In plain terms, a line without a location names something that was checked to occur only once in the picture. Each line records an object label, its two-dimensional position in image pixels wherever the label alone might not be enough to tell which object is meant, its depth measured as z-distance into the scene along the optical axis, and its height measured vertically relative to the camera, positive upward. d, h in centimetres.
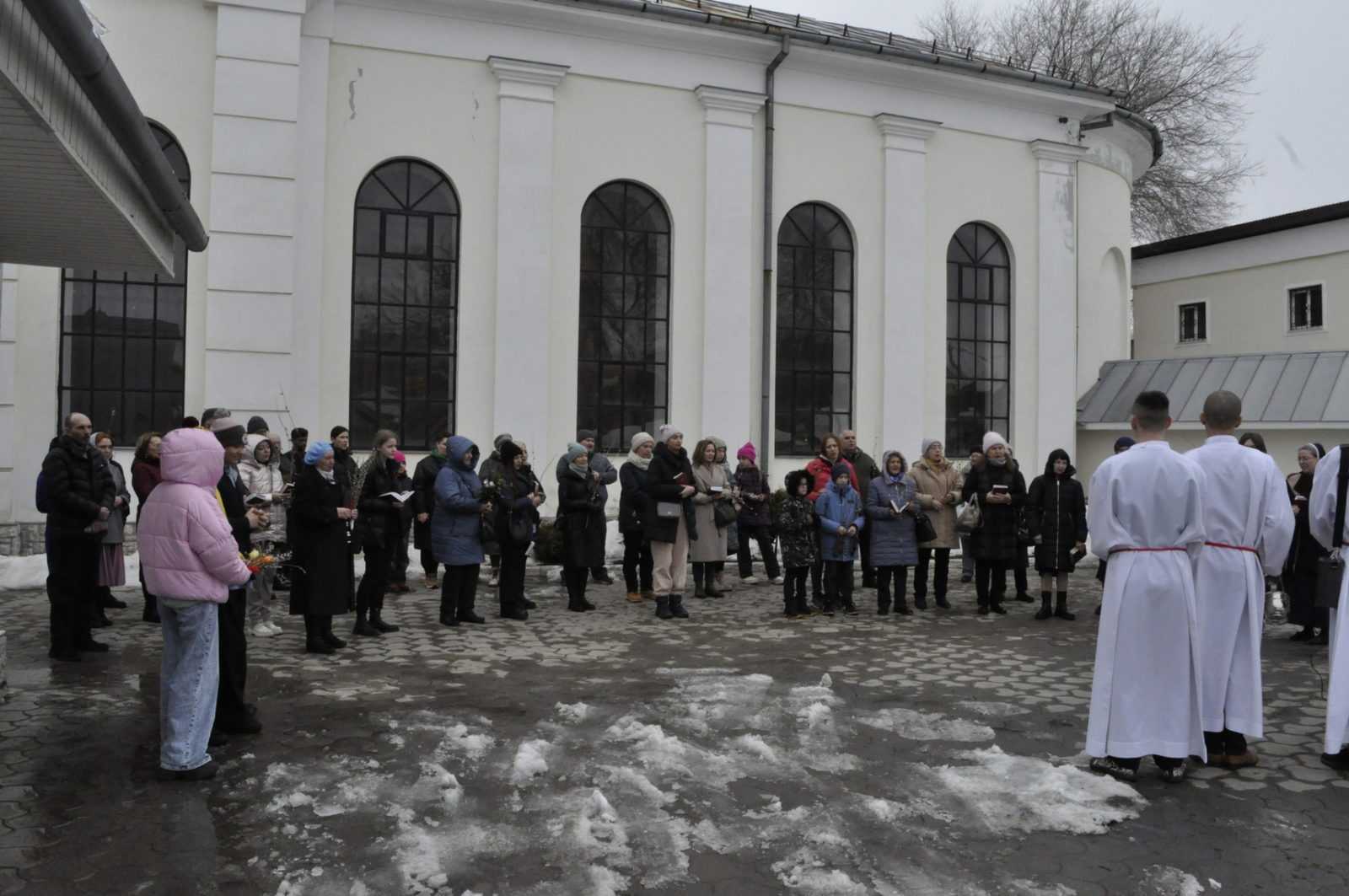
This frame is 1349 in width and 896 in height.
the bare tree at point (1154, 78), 3131 +1148
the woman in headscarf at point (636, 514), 1191 -45
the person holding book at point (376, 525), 952 -49
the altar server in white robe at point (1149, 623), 556 -72
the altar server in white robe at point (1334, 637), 574 -81
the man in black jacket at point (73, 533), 824 -52
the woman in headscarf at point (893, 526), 1145 -50
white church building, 1422 +356
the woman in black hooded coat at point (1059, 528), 1109 -48
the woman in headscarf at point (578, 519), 1127 -48
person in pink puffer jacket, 548 -58
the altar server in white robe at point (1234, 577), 576 -49
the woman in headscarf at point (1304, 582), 1006 -90
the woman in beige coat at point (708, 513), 1221 -43
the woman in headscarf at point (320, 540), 840 -56
